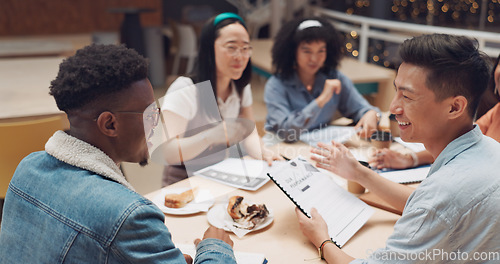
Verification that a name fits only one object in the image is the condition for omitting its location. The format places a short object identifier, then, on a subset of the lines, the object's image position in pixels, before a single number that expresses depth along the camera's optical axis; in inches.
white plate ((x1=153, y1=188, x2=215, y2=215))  54.8
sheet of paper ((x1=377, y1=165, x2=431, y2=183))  63.5
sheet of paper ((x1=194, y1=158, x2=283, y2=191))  62.4
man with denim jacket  32.1
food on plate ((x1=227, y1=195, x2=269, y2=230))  51.2
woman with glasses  64.3
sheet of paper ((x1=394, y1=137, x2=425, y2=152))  74.9
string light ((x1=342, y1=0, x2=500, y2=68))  288.4
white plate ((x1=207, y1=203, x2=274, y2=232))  51.3
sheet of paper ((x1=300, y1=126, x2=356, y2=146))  82.3
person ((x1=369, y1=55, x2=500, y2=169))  68.4
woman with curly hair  91.0
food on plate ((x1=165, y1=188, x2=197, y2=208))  55.8
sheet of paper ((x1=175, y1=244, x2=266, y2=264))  43.9
